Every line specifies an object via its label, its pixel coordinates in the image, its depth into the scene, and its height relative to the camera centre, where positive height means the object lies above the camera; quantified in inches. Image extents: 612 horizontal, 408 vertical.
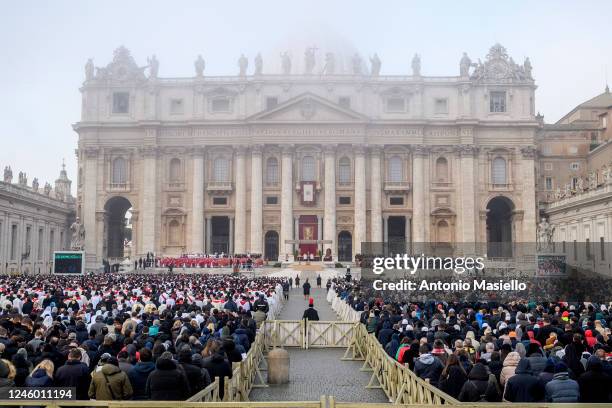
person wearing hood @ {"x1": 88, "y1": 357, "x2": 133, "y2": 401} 396.5 -86.3
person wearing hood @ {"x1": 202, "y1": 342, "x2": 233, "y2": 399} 490.9 -92.5
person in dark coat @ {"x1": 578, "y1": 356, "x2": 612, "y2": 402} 408.2 -89.1
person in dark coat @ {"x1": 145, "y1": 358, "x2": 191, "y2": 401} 393.7 -84.5
